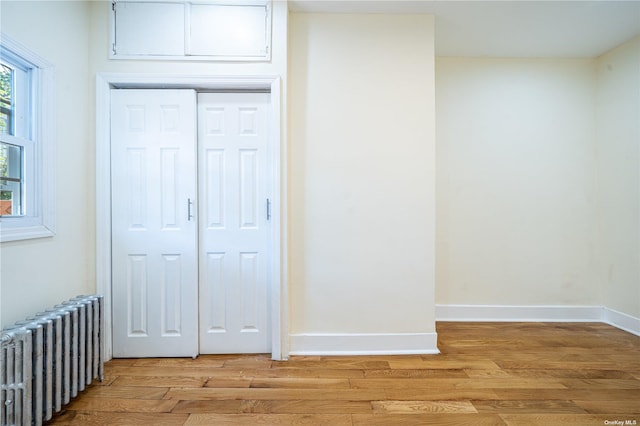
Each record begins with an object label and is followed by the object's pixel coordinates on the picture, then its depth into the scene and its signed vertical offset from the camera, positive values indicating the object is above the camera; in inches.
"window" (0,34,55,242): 73.7 +16.3
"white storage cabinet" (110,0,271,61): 95.9 +55.3
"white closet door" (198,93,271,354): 100.0 -3.8
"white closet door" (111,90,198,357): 97.3 -3.7
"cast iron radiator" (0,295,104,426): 59.3 -31.4
